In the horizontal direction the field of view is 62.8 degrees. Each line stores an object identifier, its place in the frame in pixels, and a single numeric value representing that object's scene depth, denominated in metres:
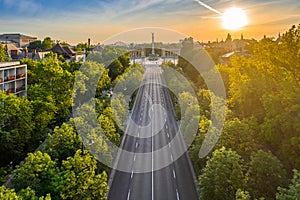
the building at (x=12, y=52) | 50.72
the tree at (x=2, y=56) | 38.42
